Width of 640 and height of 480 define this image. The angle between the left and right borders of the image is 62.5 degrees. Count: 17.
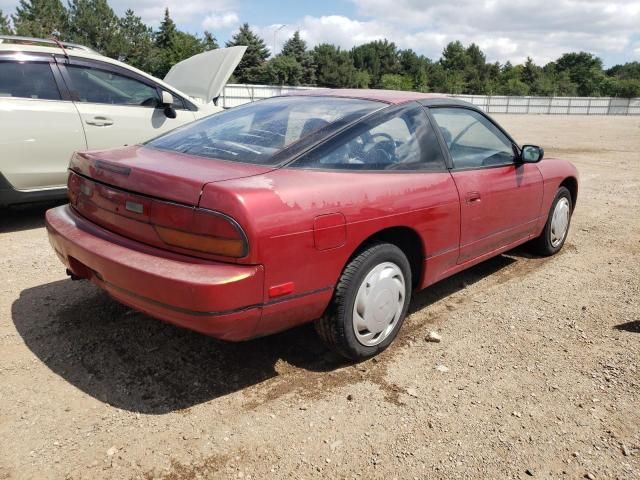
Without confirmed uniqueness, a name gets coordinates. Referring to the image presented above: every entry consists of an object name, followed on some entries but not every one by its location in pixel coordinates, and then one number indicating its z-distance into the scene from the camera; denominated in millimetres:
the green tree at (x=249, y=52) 65750
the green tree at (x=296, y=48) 72250
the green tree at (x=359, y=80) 75500
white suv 4922
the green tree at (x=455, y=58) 86812
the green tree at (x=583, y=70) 76188
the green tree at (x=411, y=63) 90350
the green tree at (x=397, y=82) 66594
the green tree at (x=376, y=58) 92312
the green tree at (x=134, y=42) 70000
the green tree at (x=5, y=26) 57856
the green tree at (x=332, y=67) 73625
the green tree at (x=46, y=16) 67562
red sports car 2242
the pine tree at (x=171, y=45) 61781
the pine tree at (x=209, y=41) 70150
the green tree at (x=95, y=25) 70188
